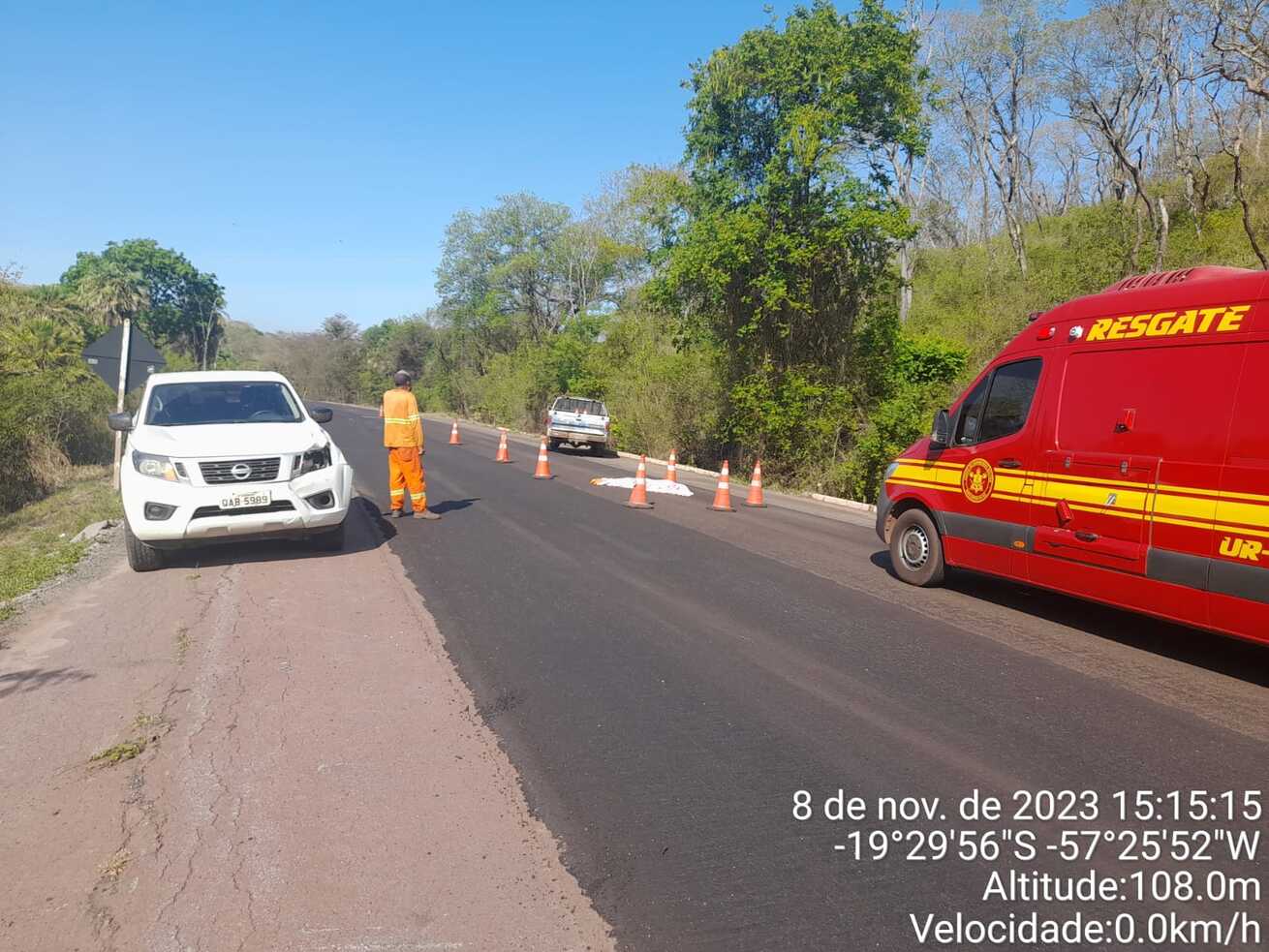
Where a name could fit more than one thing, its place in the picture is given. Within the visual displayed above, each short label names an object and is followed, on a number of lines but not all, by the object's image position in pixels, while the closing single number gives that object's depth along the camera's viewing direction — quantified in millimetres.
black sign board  13039
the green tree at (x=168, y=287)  74750
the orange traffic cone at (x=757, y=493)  14305
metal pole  12914
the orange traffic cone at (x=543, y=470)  17125
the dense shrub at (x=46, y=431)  17047
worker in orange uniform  10453
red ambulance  5164
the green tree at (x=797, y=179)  19266
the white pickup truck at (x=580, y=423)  27094
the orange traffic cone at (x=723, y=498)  13383
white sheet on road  15836
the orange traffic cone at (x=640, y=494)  13125
